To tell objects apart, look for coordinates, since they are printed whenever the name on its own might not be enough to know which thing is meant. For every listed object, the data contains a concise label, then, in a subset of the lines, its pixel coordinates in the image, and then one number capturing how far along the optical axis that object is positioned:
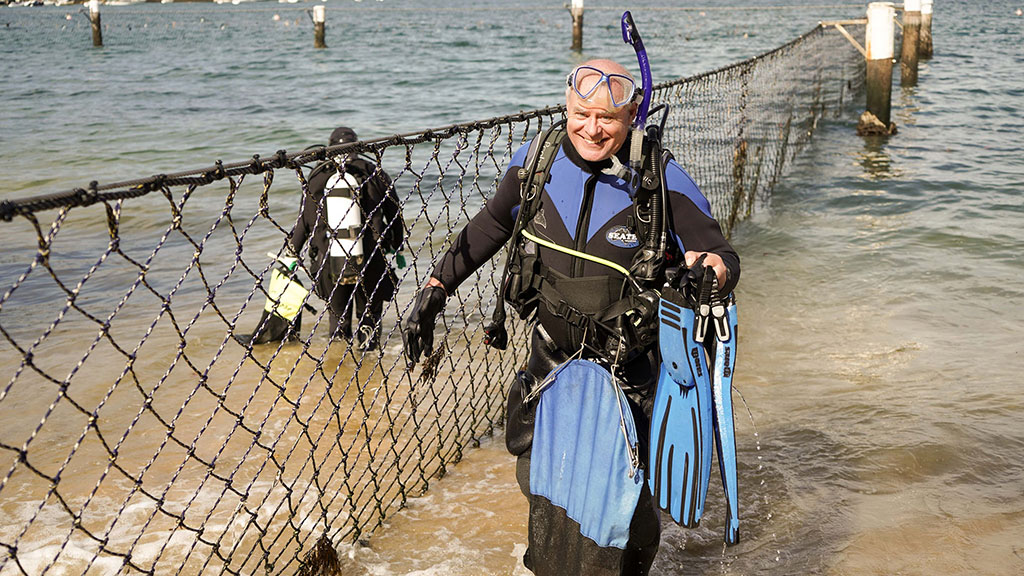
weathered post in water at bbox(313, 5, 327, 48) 36.55
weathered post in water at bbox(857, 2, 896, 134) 13.93
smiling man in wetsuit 3.08
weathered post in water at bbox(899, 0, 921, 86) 19.19
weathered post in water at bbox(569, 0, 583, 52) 31.41
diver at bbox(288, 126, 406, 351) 6.19
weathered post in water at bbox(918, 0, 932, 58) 23.75
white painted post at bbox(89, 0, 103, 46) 38.56
